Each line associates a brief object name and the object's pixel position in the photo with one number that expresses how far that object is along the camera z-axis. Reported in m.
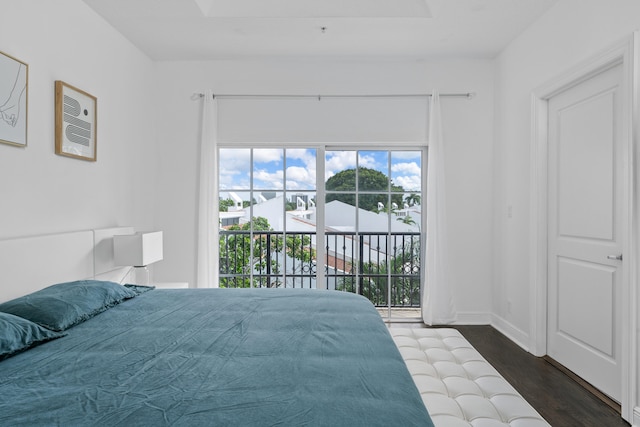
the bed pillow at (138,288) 2.50
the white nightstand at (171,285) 3.32
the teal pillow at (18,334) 1.40
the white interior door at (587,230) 2.36
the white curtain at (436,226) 3.83
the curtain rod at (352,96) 3.91
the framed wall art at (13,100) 2.07
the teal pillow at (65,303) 1.69
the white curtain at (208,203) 3.82
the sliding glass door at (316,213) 4.02
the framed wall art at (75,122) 2.52
